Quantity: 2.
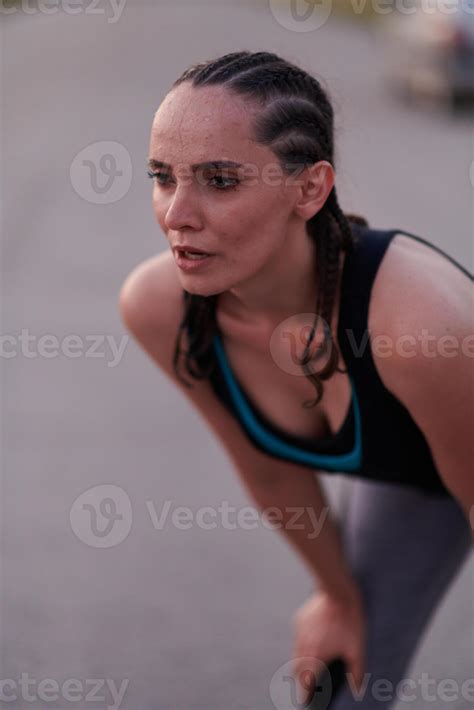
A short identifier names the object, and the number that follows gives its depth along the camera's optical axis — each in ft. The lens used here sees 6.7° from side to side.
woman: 11.92
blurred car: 37.95
